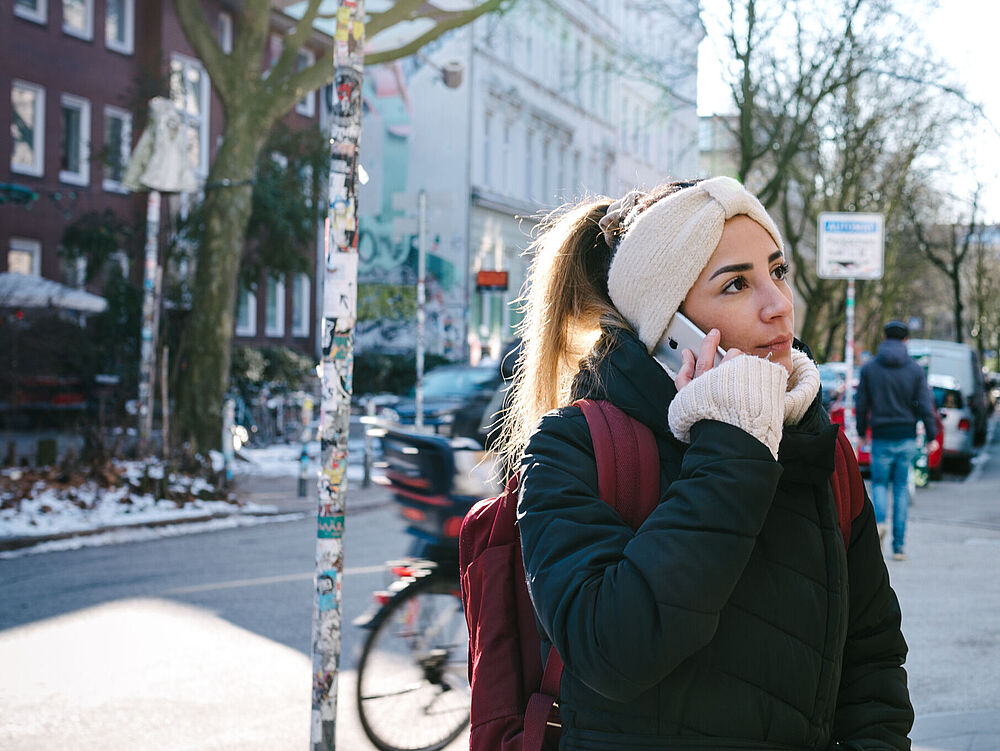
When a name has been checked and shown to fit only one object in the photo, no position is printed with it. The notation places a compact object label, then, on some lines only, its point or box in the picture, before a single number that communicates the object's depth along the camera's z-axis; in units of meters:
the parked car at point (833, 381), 20.77
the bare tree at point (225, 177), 16.05
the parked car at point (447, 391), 17.95
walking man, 11.09
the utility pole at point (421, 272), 16.08
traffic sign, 14.74
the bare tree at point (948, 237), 43.84
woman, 1.64
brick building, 25.53
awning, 20.84
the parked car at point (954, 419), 20.06
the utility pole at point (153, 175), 13.75
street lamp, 20.76
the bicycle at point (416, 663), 4.95
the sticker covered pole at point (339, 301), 3.75
